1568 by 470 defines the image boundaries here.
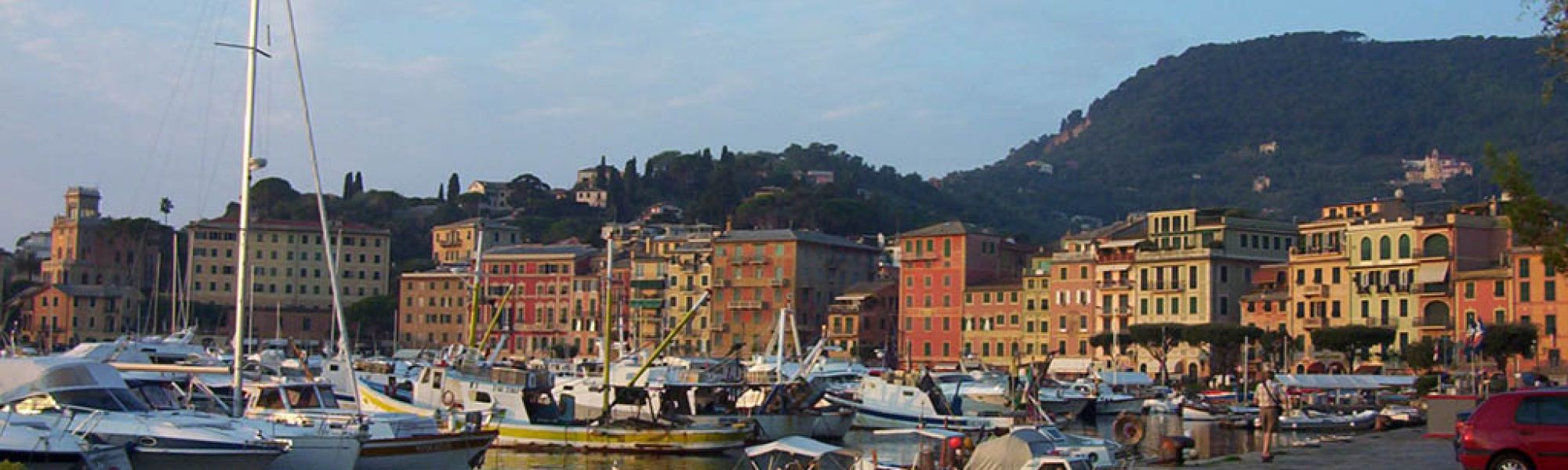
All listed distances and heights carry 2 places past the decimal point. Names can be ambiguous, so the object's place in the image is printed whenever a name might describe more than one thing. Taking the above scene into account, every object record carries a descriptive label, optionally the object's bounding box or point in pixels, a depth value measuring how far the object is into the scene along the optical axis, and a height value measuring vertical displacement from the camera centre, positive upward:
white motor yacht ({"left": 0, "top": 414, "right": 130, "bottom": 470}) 26.09 -1.76
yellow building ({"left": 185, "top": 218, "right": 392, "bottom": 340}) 157.88 +6.21
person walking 37.04 -1.30
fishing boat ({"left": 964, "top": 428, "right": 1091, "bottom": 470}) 31.34 -1.79
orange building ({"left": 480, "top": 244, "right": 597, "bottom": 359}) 140.25 +4.27
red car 23.27 -0.87
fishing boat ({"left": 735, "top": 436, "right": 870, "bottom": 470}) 32.44 -1.96
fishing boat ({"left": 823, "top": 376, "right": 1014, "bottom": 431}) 66.12 -1.94
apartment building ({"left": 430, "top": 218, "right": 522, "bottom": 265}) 163.75 +9.79
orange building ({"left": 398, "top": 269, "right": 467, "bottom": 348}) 146.88 +2.72
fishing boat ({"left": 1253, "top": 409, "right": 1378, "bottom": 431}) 60.56 -2.00
